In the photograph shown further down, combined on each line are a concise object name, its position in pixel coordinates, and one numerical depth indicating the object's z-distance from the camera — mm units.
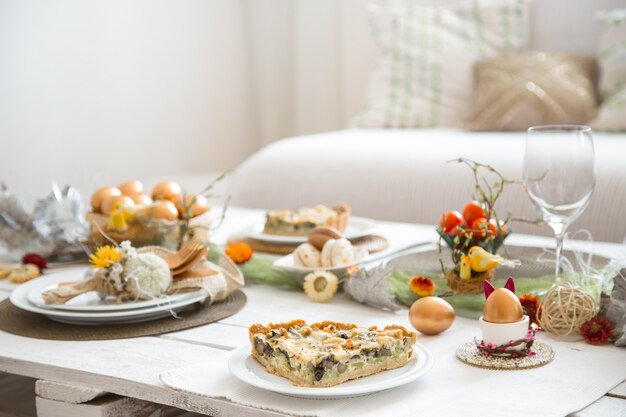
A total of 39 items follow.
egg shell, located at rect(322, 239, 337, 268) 1803
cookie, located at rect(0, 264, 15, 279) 1968
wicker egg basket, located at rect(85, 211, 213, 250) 1914
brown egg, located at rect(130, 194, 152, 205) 2035
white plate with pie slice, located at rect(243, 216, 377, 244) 2030
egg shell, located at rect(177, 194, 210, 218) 1989
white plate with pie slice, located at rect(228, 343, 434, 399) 1337
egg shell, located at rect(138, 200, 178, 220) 1944
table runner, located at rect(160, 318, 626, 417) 1324
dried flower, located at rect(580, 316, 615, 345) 1504
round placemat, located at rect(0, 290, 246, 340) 1621
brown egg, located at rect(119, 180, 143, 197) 2082
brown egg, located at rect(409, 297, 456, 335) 1540
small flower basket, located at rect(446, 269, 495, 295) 1710
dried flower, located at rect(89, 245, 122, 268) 1678
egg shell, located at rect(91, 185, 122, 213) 2033
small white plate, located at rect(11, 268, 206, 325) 1646
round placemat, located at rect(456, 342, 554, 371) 1431
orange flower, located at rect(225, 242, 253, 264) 1932
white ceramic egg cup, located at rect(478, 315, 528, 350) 1444
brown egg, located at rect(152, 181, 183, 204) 2047
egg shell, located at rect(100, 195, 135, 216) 1980
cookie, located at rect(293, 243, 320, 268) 1815
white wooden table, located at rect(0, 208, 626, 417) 1410
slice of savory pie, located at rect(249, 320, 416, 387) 1357
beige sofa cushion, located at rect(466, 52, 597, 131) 3448
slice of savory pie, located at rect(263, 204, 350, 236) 2053
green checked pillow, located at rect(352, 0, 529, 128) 3816
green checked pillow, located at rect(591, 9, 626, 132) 3244
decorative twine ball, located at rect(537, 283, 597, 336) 1521
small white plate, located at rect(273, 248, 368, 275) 1781
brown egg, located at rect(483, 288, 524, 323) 1446
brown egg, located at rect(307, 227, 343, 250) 1849
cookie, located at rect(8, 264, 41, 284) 1935
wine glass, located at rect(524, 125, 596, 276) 1570
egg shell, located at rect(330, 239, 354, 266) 1797
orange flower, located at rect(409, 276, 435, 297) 1686
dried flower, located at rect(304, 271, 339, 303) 1736
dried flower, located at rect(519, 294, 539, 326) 1573
